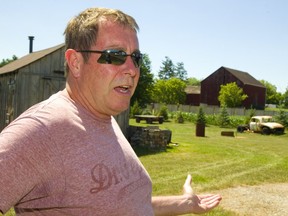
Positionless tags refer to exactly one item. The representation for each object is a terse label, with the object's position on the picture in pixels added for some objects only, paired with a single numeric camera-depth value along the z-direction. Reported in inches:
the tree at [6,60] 2732.5
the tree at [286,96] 3548.2
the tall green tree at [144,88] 2206.0
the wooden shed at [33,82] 571.5
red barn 2395.4
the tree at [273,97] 4295.0
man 52.1
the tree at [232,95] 2224.4
